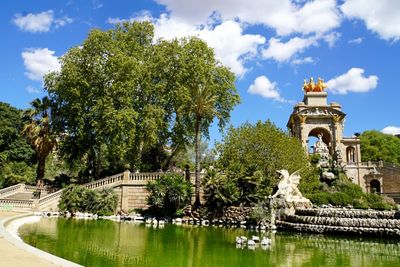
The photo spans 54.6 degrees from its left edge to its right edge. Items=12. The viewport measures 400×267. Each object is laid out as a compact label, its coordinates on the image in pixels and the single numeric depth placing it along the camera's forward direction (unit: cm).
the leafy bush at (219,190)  2480
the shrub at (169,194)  2656
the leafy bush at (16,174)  3712
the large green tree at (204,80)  3522
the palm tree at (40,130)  3459
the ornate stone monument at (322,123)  5291
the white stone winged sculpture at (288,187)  2272
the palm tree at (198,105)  2714
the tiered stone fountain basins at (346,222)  1752
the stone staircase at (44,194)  2789
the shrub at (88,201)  2811
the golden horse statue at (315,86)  5729
